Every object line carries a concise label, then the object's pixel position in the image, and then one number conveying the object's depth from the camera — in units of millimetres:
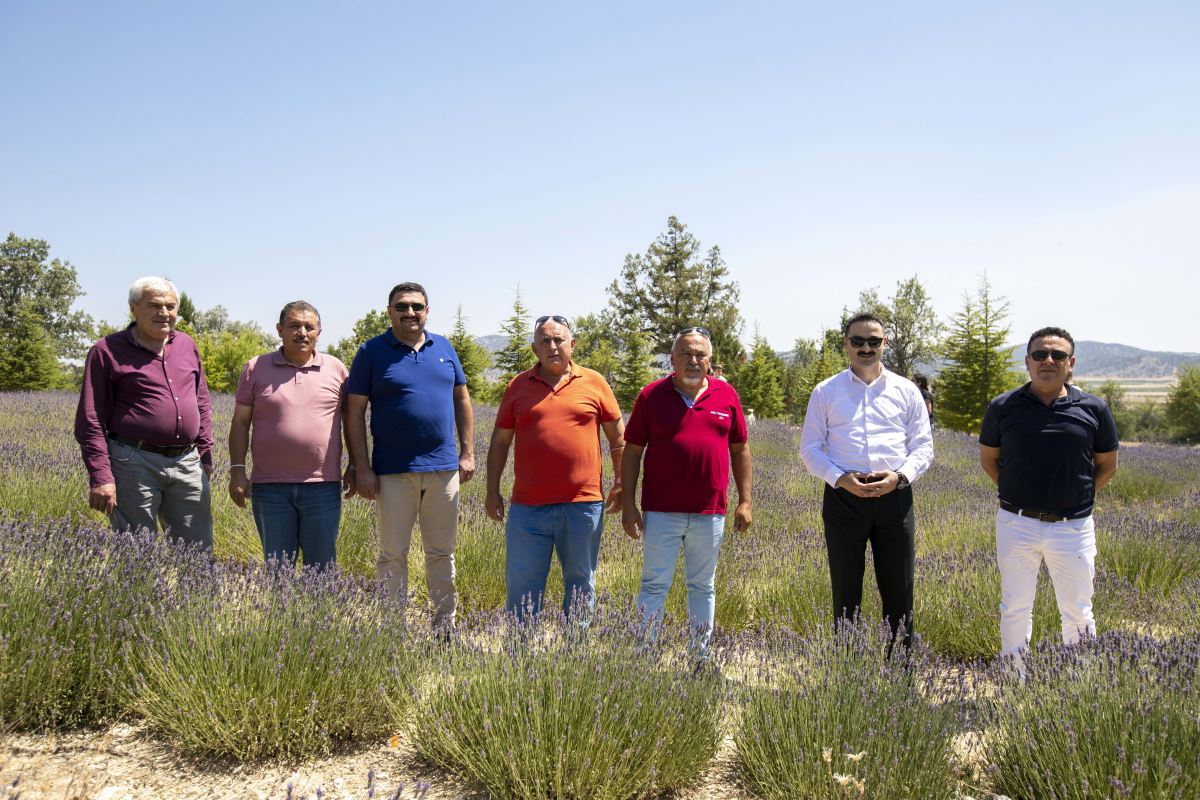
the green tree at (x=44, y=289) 54906
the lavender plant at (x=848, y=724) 2271
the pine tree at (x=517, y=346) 27672
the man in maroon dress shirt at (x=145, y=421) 3355
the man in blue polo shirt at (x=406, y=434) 3596
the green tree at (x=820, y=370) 31641
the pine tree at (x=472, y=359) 27812
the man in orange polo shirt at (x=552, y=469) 3488
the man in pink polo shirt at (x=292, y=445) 3543
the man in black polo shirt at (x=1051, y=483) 3297
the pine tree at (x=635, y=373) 27750
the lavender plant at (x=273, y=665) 2531
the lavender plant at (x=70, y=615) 2545
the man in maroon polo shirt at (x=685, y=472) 3400
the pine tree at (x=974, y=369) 23141
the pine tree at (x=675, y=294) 45844
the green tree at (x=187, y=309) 40406
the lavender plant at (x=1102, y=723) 2121
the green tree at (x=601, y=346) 32719
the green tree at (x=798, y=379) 33875
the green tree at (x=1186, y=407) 34000
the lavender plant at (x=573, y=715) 2305
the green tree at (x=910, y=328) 46062
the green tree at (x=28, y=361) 25750
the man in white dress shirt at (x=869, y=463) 3389
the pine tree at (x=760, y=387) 31656
